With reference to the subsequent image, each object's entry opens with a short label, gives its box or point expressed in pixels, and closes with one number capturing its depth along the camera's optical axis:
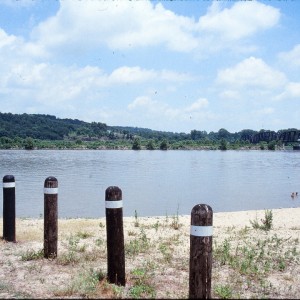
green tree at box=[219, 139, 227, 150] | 156.38
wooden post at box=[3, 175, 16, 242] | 8.15
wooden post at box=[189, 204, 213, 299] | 4.64
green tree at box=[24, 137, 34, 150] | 136.00
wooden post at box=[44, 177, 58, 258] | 6.96
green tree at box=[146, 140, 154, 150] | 147.50
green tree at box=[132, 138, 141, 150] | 147.00
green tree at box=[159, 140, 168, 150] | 147.80
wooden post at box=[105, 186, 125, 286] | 5.61
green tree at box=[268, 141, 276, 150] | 160.62
